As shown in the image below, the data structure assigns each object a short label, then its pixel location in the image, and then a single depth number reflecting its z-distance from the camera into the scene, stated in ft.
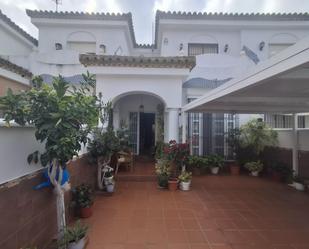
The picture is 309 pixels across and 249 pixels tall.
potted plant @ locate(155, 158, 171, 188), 24.35
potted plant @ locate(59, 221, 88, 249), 11.30
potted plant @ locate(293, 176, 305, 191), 24.68
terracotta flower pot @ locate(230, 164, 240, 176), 32.48
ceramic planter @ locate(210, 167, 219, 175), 31.96
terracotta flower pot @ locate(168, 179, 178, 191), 23.89
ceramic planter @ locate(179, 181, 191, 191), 23.93
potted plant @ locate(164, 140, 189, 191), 25.18
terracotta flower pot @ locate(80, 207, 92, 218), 16.61
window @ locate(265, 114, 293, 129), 36.65
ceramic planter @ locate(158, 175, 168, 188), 24.29
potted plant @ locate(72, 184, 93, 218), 16.48
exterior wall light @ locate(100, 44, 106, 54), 40.54
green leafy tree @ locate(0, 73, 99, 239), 9.23
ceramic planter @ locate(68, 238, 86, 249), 11.44
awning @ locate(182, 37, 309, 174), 8.55
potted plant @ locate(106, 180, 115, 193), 22.18
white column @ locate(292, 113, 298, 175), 27.37
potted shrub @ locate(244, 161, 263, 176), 31.40
